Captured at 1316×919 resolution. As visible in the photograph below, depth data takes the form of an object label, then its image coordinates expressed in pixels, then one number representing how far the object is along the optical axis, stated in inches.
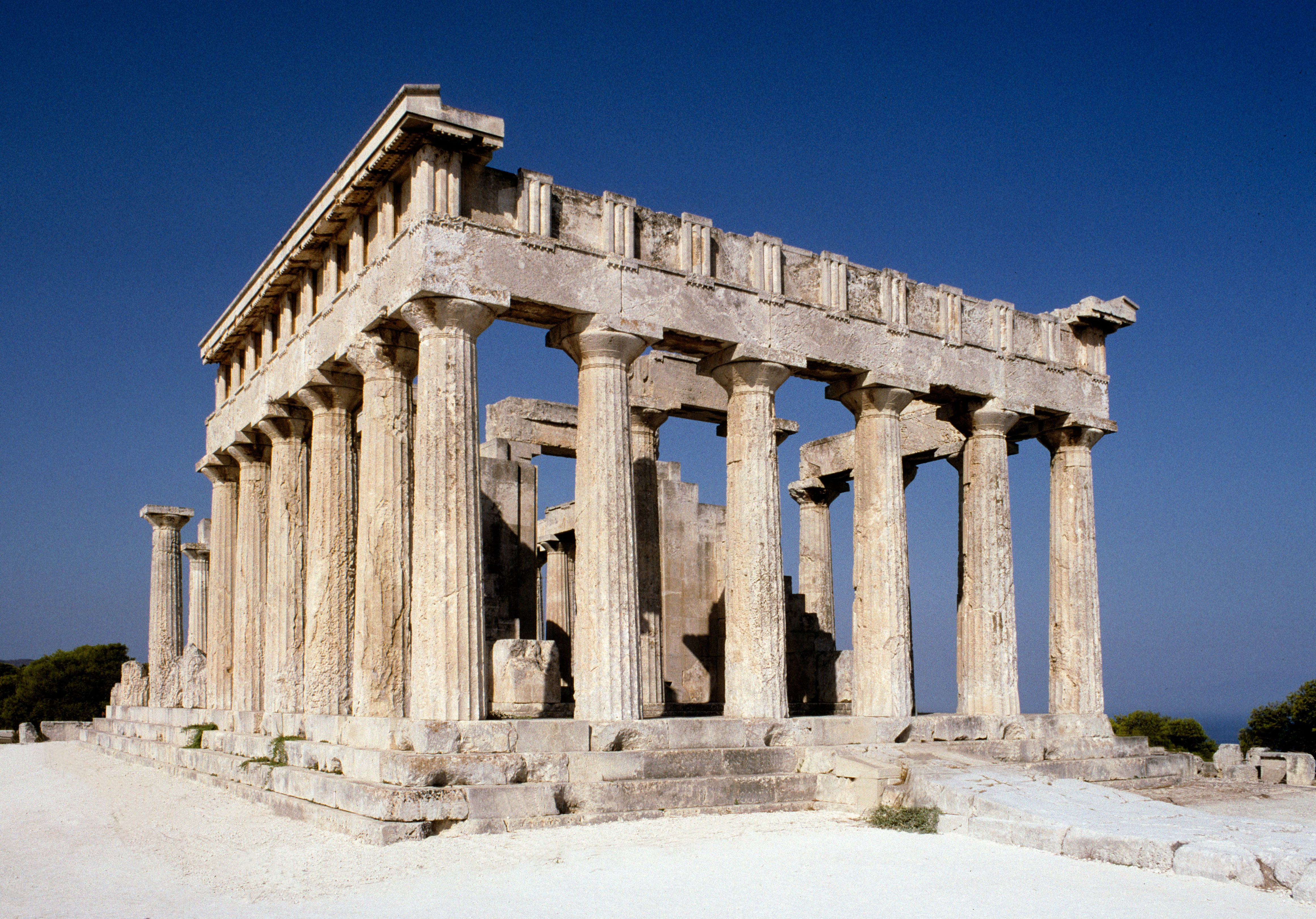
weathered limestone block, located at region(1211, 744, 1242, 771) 1109.1
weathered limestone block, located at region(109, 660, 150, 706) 1197.1
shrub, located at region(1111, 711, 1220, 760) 1787.6
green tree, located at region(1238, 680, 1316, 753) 1610.5
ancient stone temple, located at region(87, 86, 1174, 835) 587.5
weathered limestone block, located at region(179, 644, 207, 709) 974.4
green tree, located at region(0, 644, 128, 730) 1980.8
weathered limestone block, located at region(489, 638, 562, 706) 741.9
